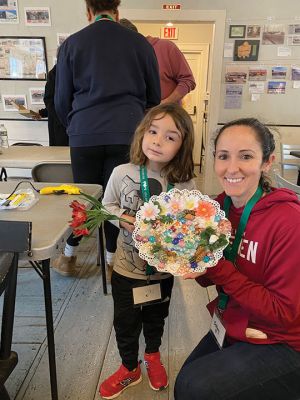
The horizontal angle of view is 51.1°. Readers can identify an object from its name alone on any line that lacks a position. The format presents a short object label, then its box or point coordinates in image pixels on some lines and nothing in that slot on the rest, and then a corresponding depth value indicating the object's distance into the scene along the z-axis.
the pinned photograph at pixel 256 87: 3.86
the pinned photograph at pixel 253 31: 3.68
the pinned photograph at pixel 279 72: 3.79
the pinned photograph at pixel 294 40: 3.68
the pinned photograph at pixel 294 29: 3.65
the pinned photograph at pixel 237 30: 3.69
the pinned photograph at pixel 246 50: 3.72
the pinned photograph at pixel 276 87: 3.85
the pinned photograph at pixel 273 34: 3.67
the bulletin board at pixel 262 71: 3.69
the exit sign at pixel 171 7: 3.64
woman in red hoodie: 0.83
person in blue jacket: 1.54
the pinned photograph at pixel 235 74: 3.81
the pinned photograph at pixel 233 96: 3.89
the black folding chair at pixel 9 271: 0.87
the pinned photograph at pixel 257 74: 3.81
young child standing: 1.16
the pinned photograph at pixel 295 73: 3.78
